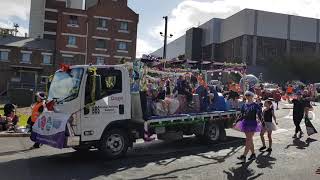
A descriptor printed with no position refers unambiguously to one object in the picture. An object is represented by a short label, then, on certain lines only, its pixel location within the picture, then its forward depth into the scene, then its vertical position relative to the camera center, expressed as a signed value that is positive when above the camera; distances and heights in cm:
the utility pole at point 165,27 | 2833 +667
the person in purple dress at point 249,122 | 718 -66
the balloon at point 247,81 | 1105 +57
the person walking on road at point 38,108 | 894 -58
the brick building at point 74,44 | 3947 +652
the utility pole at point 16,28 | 5184 +1108
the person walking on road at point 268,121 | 844 -72
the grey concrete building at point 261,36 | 5283 +1160
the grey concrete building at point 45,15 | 4383 +1192
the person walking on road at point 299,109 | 1006 -41
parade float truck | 698 -57
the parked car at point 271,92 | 1517 +33
